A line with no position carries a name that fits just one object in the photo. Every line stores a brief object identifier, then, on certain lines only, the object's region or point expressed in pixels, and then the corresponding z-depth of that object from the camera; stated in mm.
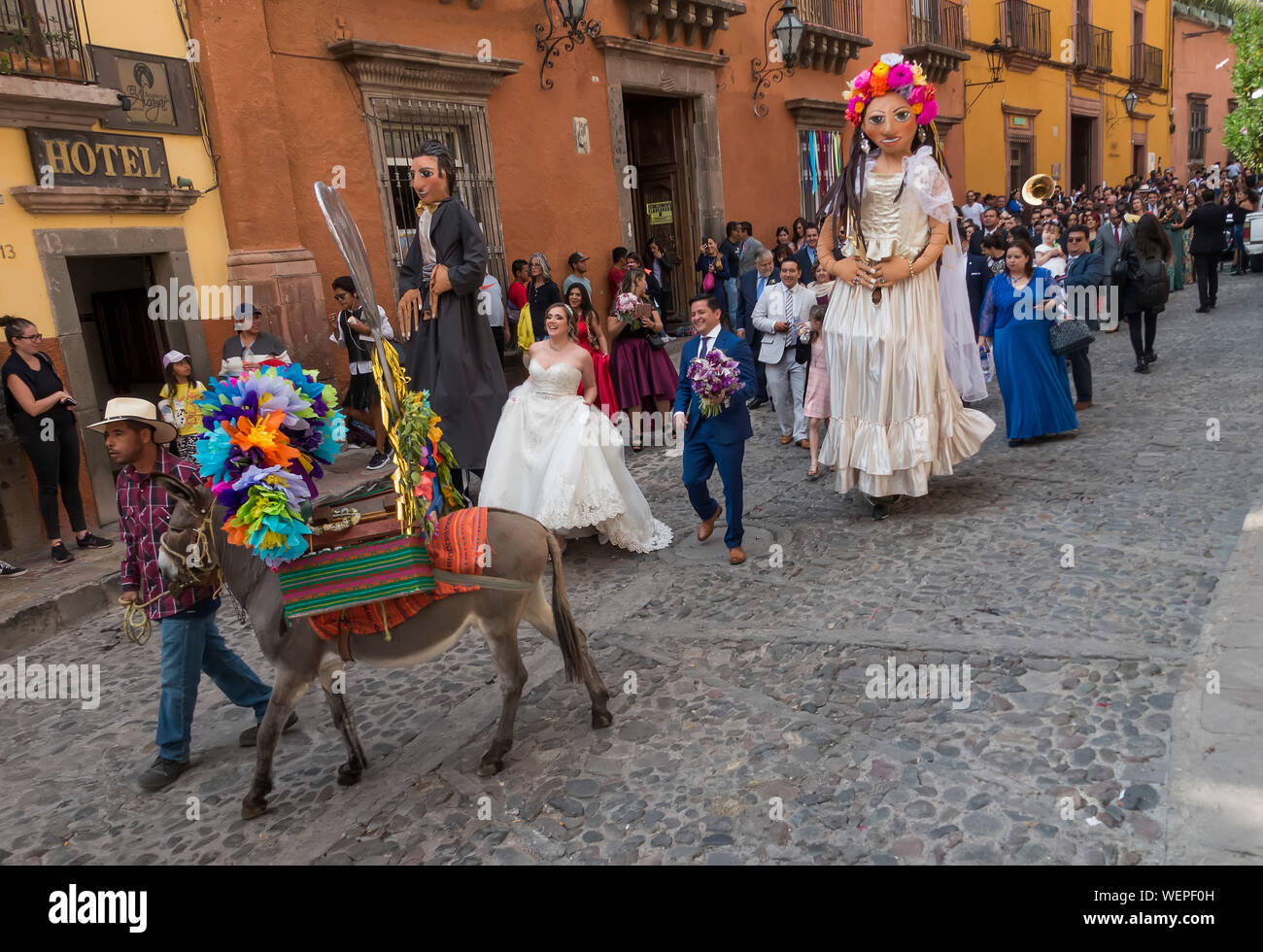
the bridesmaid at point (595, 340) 8148
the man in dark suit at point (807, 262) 9047
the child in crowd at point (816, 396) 7621
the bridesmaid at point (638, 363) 8891
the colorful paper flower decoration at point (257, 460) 3109
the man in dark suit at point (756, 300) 9297
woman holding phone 6734
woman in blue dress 7770
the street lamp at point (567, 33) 11258
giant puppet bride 6023
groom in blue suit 5781
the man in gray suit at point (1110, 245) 11188
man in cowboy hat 3707
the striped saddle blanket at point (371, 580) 3359
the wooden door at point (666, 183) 14672
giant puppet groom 5797
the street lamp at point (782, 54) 14484
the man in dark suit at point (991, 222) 15130
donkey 3492
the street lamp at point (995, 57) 22625
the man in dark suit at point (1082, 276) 10648
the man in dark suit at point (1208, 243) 13547
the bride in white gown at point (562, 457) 5746
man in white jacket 8164
